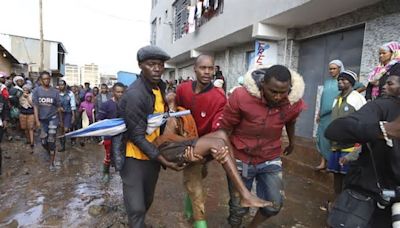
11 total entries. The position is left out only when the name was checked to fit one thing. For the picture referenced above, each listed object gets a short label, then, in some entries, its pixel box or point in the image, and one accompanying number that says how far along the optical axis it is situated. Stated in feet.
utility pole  71.31
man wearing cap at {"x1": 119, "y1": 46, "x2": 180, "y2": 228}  8.45
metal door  22.50
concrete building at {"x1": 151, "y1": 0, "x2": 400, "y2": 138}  20.25
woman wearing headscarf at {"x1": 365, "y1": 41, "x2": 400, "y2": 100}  12.64
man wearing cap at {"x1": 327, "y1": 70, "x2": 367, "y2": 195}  13.32
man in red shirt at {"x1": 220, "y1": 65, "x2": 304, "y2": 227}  9.31
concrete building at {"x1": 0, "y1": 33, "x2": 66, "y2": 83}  107.24
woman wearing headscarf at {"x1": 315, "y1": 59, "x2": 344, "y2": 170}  15.42
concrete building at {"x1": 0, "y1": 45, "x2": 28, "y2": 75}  67.67
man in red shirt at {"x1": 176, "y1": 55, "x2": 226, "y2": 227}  11.19
